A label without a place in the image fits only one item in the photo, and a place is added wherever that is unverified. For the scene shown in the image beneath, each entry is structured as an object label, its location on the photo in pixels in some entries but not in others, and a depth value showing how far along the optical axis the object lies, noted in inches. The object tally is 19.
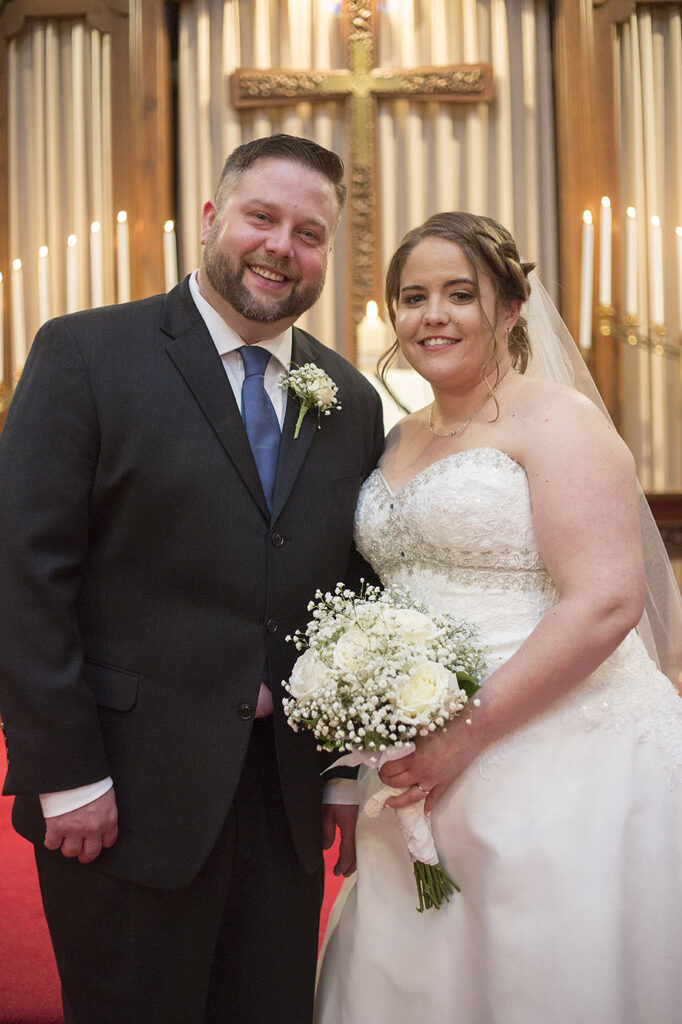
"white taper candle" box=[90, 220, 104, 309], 179.2
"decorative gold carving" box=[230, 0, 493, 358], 181.5
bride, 70.9
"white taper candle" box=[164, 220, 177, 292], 177.5
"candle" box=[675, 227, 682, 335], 175.8
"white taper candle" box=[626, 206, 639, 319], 170.0
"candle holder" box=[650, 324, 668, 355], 168.9
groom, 69.9
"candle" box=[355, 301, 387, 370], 152.1
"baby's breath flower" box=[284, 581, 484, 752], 65.4
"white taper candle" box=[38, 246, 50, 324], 173.3
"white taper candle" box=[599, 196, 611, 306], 170.2
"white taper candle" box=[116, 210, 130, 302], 180.5
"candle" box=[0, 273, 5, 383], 190.4
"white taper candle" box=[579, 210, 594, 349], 171.0
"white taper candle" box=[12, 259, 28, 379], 178.5
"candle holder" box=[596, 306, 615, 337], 174.7
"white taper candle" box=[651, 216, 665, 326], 169.0
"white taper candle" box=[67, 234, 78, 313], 175.6
